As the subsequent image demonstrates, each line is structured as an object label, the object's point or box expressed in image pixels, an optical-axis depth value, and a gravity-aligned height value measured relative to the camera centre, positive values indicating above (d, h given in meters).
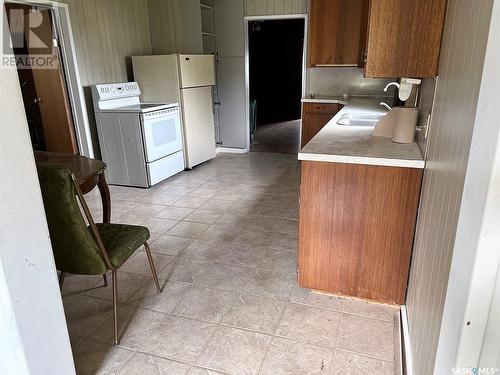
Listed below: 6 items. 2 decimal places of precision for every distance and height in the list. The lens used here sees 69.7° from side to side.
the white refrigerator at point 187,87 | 4.58 -0.20
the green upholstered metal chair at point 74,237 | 1.51 -0.73
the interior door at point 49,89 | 3.84 -0.17
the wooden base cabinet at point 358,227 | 1.90 -0.85
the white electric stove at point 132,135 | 4.16 -0.71
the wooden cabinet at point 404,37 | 1.68 +0.14
